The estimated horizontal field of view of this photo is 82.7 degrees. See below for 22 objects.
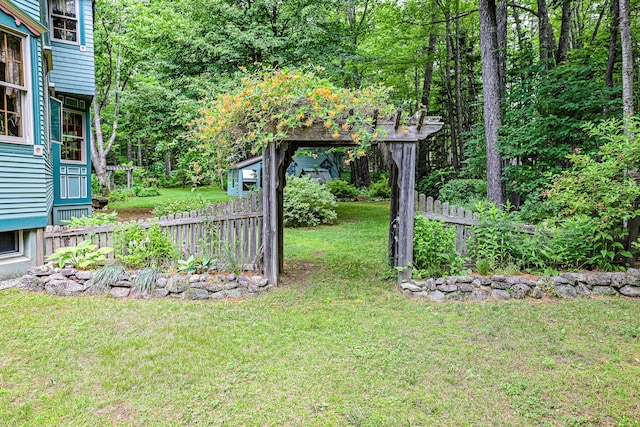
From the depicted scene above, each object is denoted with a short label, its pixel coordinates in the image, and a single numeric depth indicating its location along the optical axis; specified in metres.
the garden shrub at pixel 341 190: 19.08
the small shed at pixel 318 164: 21.78
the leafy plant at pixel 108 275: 5.07
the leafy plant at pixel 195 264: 5.29
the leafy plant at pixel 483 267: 5.09
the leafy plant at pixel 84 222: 5.90
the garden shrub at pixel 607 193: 4.69
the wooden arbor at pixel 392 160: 5.20
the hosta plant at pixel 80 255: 5.24
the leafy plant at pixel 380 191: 19.84
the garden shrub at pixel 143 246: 5.38
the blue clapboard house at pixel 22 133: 5.42
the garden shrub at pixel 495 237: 5.21
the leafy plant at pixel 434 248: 5.32
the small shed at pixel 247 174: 19.34
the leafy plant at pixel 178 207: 6.60
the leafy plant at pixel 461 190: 11.21
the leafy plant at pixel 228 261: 5.46
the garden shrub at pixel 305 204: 11.27
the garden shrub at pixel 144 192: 20.98
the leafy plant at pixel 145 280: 5.02
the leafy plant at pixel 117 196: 17.50
